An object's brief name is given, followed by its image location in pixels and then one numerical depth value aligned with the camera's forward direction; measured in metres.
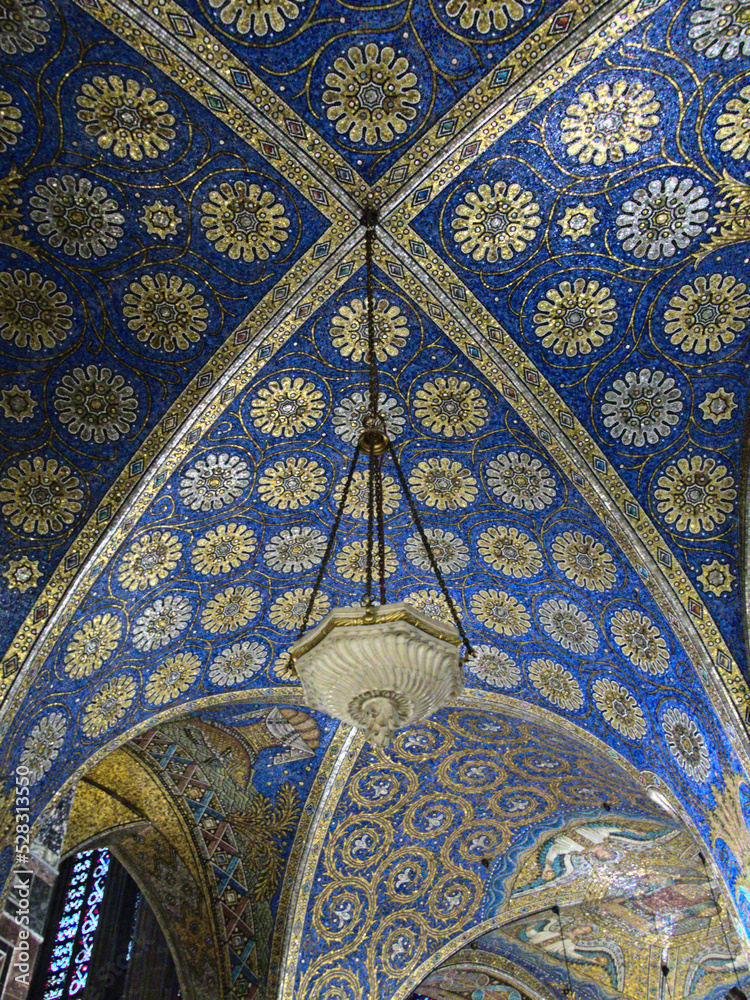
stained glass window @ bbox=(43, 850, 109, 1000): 8.26
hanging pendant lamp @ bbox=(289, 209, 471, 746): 4.15
